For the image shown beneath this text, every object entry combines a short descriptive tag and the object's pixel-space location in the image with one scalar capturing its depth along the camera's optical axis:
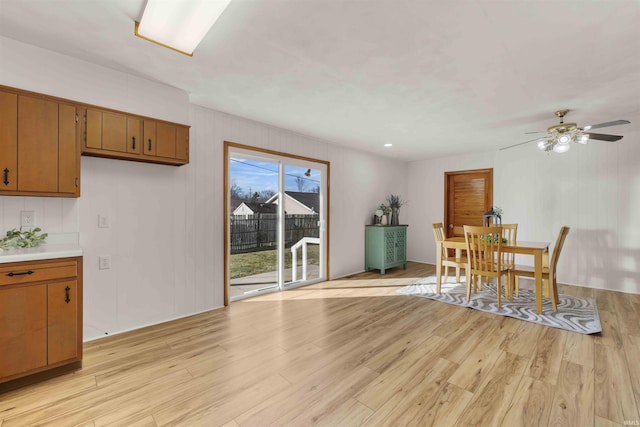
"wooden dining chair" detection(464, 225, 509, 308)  3.57
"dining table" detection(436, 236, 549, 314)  3.43
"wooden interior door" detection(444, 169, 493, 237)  6.03
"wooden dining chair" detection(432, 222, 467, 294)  4.32
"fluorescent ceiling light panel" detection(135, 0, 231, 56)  1.77
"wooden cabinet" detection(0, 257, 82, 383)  1.97
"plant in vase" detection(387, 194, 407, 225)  6.21
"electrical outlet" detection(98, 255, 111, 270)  2.80
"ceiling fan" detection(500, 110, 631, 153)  3.37
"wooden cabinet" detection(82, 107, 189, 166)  2.56
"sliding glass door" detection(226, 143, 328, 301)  4.03
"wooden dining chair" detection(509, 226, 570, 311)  3.51
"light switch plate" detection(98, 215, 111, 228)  2.80
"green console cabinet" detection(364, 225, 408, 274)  5.70
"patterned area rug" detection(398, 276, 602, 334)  3.16
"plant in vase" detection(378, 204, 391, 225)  6.00
